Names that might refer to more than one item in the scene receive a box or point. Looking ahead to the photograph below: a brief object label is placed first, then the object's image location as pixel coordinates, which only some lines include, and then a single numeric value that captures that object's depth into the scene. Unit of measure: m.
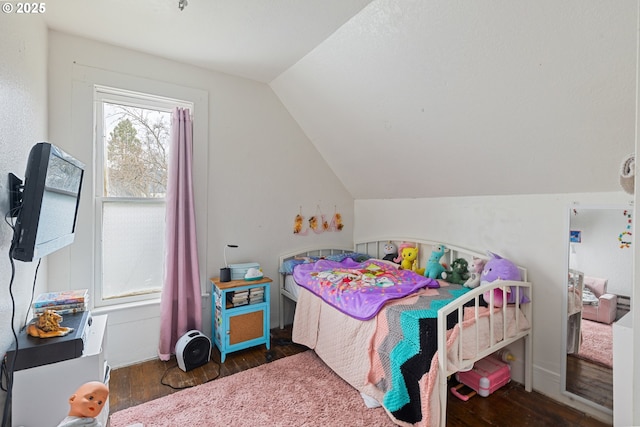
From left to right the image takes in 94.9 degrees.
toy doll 1.01
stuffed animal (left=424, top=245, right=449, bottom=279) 2.57
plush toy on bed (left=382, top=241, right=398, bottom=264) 3.20
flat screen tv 1.06
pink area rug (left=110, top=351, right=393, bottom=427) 1.74
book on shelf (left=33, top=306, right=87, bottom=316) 1.50
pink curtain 2.43
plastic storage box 1.96
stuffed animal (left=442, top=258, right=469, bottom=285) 2.47
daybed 1.57
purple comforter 2.02
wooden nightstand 2.44
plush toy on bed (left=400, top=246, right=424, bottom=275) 2.91
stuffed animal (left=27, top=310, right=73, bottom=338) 1.32
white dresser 1.21
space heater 2.27
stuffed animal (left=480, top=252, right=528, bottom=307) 1.95
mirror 1.74
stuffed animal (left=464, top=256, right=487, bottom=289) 2.27
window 2.33
